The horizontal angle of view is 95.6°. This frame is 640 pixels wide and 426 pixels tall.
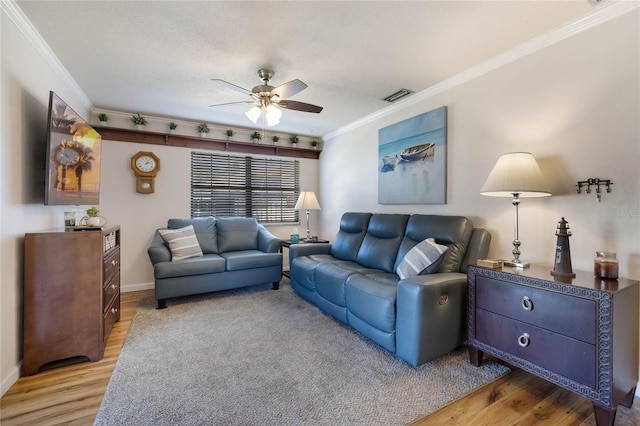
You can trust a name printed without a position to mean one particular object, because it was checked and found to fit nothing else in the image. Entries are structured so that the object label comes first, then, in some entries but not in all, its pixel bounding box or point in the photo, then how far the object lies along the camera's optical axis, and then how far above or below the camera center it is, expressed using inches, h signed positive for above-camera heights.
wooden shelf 151.0 +40.9
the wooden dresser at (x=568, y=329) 58.2 -26.3
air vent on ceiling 122.6 +51.5
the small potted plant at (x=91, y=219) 97.1 -2.7
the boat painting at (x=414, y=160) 117.8 +23.8
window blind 173.9 +16.2
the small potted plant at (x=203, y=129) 168.1 +47.9
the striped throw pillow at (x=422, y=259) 92.1 -14.9
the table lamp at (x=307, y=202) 172.7 +6.2
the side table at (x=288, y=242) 160.4 -17.0
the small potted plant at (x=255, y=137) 184.2 +48.0
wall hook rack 74.0 +7.9
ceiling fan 98.0 +40.2
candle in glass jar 65.8 -11.8
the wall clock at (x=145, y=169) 154.5 +22.7
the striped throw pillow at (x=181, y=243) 138.0 -15.1
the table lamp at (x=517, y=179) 76.2 +9.2
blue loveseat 129.0 -22.9
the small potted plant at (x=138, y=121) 151.4 +47.6
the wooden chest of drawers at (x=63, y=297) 77.4 -24.0
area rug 62.6 -43.3
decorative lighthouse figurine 71.0 -10.1
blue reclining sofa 79.6 -23.1
